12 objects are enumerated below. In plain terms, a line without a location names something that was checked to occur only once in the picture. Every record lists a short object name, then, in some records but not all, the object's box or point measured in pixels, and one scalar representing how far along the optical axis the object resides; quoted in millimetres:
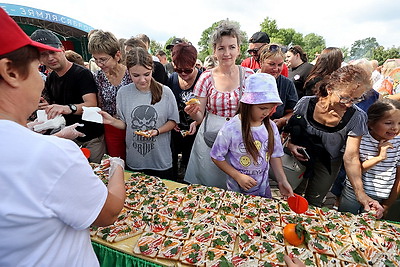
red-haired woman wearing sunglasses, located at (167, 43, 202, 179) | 2449
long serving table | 1203
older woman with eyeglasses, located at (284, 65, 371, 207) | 1797
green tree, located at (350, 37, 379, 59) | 83481
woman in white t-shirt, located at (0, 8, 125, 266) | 588
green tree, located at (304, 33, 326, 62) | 77825
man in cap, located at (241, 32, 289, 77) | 3879
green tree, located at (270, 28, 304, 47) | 42769
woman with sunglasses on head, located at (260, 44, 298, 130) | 2598
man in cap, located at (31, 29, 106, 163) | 2131
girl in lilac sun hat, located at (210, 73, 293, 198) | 1641
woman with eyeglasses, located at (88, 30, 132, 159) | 2219
